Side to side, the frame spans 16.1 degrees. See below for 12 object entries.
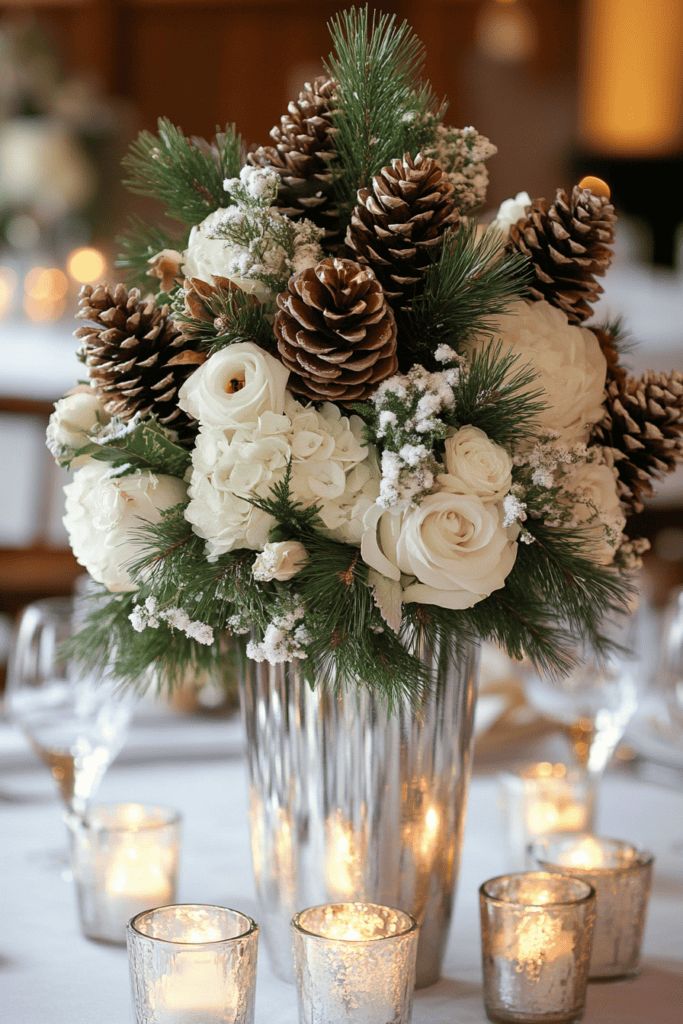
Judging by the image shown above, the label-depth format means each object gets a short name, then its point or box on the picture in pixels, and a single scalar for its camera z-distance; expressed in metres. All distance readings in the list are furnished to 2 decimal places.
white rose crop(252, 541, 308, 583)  1.39
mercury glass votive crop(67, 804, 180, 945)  1.56
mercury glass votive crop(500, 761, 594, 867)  1.74
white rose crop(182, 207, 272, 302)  1.43
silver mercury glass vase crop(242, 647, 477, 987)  1.48
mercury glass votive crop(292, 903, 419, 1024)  1.35
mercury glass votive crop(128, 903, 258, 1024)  1.35
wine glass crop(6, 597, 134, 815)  1.73
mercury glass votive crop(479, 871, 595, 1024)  1.43
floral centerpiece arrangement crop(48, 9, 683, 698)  1.39
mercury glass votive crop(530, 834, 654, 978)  1.51
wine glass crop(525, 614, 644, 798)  1.81
